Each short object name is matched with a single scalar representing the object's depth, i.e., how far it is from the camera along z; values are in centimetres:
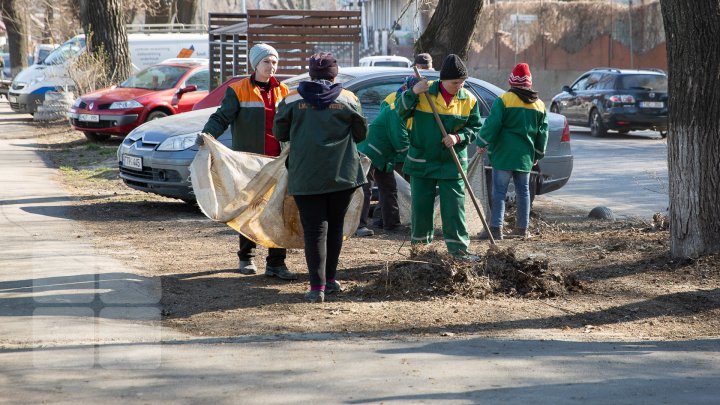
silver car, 1123
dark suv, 2477
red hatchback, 1984
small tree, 2308
